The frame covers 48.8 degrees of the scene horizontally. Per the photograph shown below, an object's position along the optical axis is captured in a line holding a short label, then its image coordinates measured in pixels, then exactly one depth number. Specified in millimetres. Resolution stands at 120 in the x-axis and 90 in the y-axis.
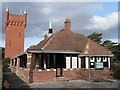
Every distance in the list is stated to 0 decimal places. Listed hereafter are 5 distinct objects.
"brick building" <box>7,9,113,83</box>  12560
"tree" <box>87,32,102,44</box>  26313
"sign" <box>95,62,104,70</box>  13268
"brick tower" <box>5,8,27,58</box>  35665
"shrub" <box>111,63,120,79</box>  13129
